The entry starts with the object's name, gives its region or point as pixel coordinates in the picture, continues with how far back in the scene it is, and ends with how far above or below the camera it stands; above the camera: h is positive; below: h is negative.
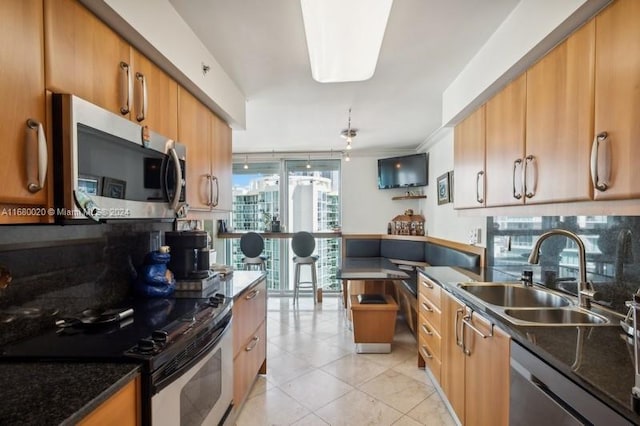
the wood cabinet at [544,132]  1.22 +0.37
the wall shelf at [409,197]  4.61 +0.15
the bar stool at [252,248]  4.45 -0.62
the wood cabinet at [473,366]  1.34 -0.85
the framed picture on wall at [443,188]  3.54 +0.22
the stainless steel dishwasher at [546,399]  0.83 -0.62
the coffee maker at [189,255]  1.86 -0.31
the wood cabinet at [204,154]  1.87 +0.38
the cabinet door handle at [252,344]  2.11 -1.00
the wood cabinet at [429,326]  2.22 -0.96
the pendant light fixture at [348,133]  3.57 +0.90
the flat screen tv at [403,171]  4.41 +0.54
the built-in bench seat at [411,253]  2.99 -0.62
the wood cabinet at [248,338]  1.90 -0.94
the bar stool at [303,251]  4.39 -0.65
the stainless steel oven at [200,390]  1.07 -0.78
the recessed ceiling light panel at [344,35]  1.38 +0.91
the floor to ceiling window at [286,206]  5.14 +0.01
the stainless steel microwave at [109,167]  0.96 +0.16
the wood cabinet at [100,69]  0.99 +0.55
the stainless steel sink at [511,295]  1.79 -0.56
